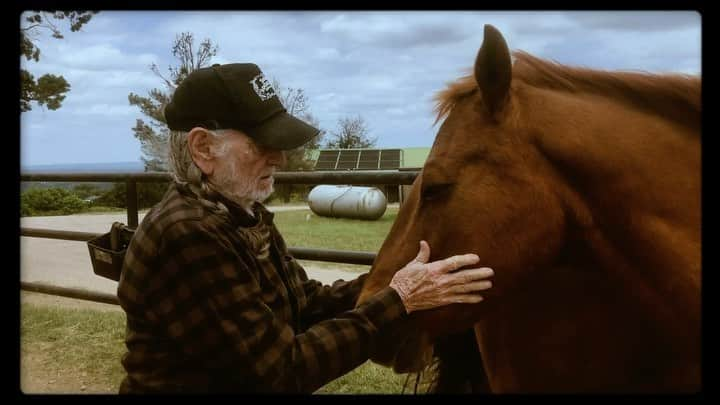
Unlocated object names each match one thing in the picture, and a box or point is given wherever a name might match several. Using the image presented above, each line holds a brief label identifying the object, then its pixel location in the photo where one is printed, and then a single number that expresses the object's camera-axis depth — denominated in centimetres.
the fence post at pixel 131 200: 463
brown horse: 154
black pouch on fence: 236
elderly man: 161
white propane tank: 1435
